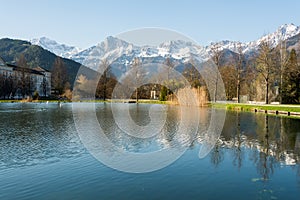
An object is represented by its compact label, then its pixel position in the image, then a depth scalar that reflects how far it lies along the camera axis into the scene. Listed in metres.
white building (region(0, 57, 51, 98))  71.06
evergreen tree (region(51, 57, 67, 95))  81.46
